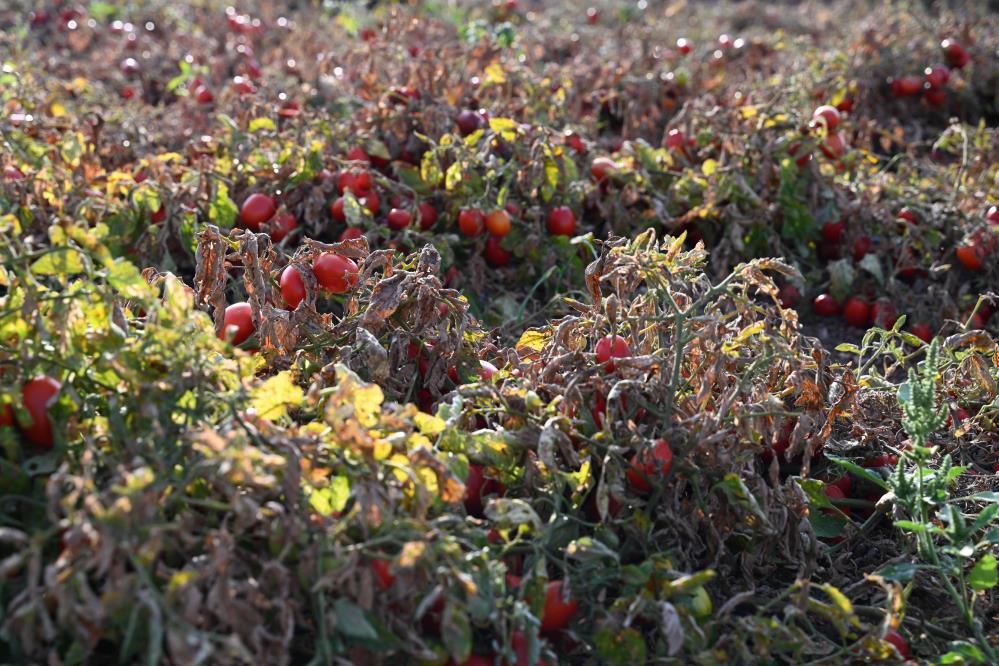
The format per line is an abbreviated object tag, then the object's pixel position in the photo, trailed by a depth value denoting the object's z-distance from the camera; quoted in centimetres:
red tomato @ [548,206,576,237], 328
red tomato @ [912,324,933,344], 328
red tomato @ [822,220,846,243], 360
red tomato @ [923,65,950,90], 507
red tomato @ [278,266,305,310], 228
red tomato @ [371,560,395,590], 158
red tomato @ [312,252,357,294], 227
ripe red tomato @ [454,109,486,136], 361
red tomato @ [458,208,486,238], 316
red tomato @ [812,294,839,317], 352
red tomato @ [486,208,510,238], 316
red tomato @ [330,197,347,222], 314
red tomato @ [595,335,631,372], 202
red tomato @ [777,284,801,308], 355
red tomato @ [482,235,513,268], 325
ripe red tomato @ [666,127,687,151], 383
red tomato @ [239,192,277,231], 310
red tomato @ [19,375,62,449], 162
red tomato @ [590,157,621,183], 352
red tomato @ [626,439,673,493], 187
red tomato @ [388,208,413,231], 315
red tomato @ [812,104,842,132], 372
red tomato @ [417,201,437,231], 320
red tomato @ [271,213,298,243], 308
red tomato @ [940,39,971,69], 523
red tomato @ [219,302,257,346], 224
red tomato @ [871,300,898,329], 338
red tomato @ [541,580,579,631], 170
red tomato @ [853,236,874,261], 358
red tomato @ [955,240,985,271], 339
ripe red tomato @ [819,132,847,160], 370
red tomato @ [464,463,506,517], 190
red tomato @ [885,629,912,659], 181
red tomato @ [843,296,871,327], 345
